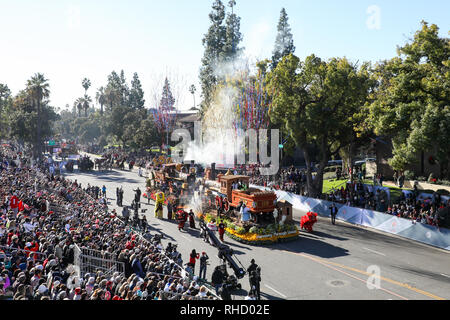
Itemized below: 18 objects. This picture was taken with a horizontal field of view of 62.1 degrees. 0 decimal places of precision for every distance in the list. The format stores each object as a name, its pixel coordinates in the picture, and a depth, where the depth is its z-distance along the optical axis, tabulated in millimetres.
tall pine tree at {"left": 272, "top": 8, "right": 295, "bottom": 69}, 56656
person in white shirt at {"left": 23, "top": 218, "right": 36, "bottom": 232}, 17272
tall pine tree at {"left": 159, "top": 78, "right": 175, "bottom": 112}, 62125
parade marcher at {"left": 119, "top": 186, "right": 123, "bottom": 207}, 32594
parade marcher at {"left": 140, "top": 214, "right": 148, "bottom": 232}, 23728
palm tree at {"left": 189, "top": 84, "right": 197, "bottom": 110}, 108094
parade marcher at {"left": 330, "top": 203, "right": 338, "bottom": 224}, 27641
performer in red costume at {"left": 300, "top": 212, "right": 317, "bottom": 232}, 24891
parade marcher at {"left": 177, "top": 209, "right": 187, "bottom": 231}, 25312
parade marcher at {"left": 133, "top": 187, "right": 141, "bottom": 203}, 29972
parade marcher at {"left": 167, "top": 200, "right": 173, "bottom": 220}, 28766
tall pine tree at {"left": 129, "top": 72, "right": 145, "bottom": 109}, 100125
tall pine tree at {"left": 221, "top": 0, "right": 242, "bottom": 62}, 57406
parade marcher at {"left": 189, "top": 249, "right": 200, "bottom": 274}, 17002
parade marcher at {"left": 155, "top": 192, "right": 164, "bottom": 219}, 29056
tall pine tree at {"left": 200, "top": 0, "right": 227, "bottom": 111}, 59469
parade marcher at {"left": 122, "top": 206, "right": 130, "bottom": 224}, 26469
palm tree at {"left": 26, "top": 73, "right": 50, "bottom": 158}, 66875
